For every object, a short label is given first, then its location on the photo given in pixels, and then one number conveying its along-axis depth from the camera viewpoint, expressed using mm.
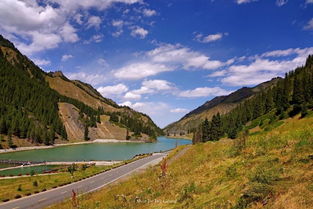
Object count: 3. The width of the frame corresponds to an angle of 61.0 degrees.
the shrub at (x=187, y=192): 14331
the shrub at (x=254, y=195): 9281
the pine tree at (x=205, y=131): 149050
